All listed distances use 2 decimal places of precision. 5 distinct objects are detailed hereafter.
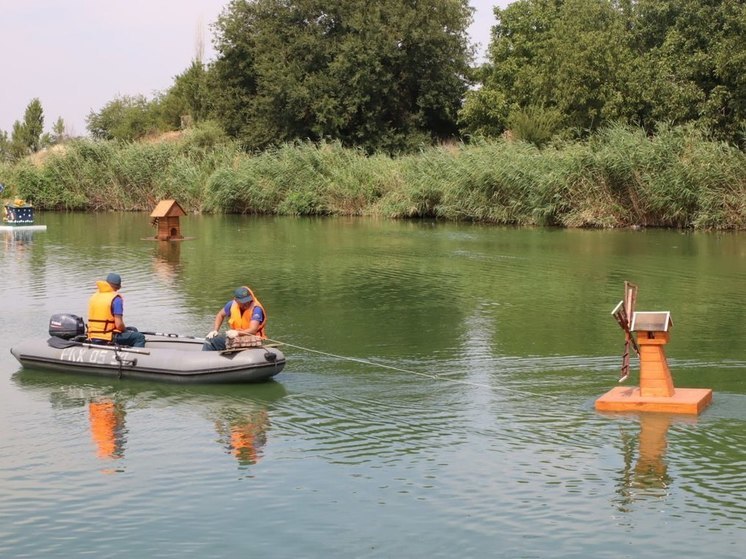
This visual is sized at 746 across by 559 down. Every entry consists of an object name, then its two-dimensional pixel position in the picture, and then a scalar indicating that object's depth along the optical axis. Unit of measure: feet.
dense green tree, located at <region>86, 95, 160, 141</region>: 239.91
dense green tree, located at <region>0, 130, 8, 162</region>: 239.15
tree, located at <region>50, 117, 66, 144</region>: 256.73
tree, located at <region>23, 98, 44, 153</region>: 245.45
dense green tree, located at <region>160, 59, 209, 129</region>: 212.64
